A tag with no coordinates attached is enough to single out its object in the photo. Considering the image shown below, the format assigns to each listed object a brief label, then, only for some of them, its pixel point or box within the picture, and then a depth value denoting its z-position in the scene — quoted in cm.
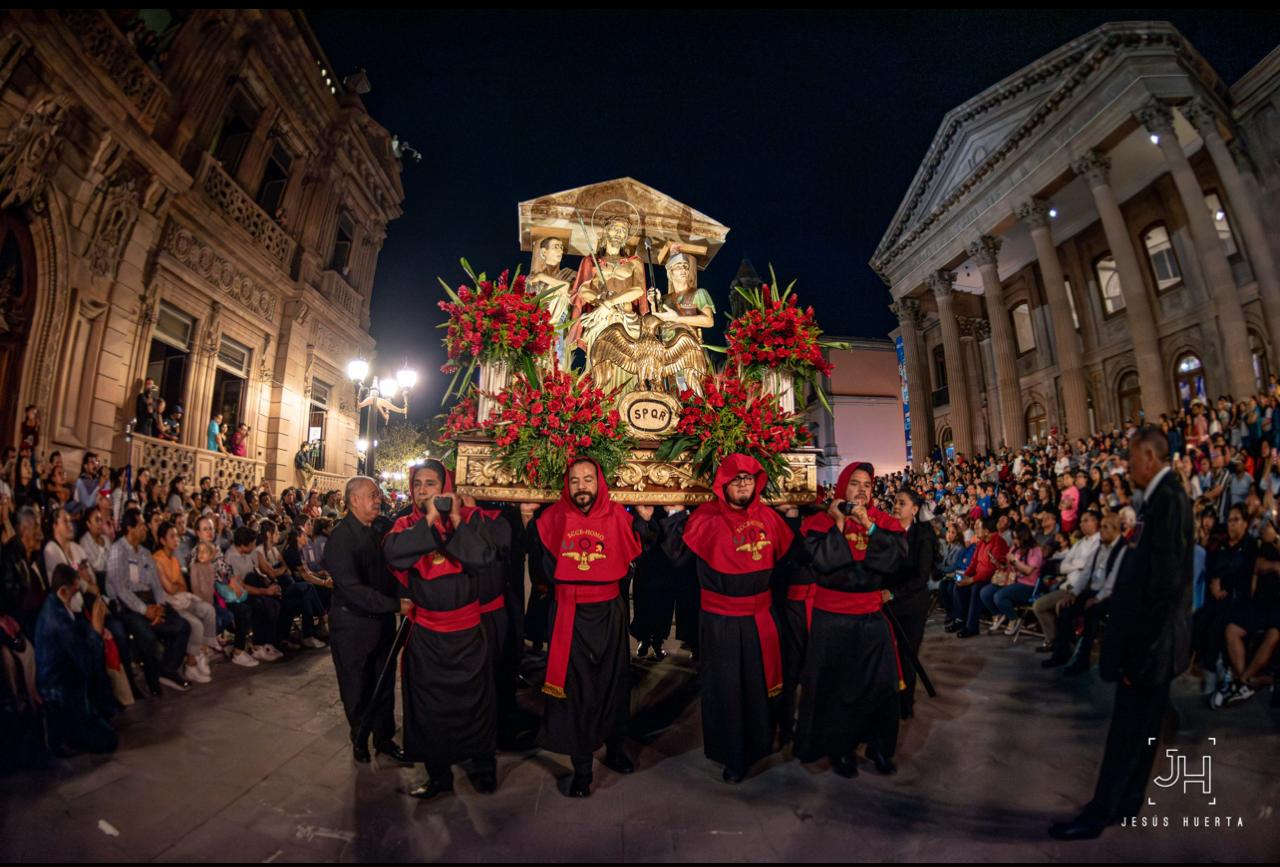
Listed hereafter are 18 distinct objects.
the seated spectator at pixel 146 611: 547
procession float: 501
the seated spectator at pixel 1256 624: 483
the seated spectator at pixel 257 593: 703
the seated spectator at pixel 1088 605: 604
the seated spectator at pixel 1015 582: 780
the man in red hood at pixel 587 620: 364
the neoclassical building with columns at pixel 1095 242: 1744
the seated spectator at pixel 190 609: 595
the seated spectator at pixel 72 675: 400
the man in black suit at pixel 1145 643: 282
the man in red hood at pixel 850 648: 372
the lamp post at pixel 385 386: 1227
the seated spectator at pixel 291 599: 741
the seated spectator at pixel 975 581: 834
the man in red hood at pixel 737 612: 371
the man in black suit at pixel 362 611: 396
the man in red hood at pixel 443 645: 345
